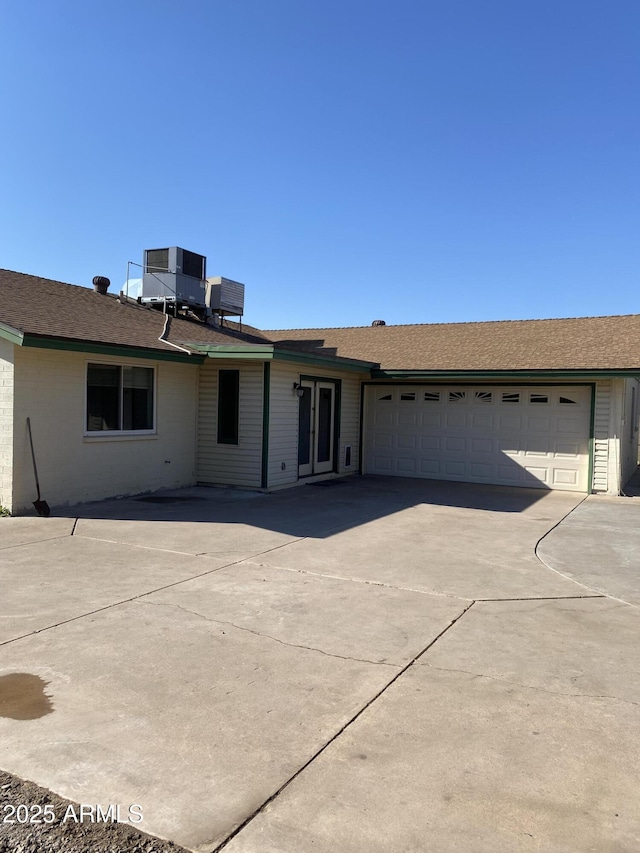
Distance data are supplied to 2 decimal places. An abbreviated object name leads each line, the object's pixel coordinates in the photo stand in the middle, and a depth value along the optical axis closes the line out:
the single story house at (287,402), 10.04
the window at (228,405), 12.71
